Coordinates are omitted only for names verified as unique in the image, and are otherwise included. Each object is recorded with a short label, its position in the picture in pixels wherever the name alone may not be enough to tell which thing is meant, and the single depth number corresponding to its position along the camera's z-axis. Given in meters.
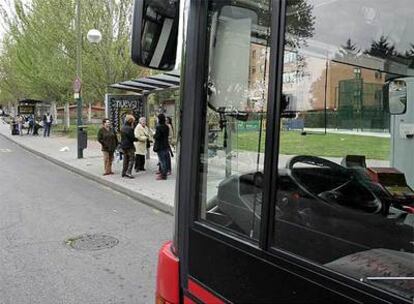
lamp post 17.38
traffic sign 17.25
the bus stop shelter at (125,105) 14.86
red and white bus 1.64
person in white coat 12.91
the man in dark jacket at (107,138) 12.99
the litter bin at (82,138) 17.64
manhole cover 6.42
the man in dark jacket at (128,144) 12.39
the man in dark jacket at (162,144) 11.97
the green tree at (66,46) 19.58
